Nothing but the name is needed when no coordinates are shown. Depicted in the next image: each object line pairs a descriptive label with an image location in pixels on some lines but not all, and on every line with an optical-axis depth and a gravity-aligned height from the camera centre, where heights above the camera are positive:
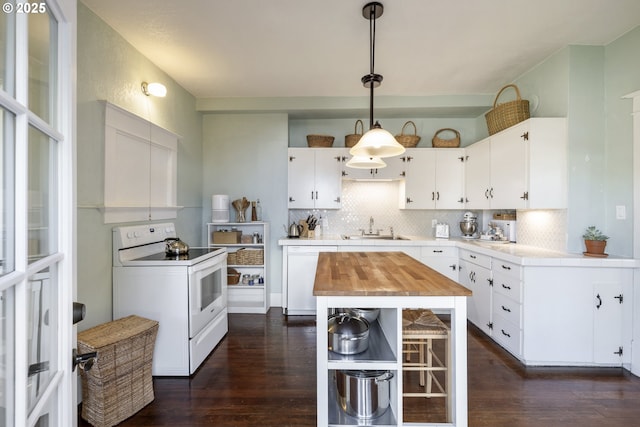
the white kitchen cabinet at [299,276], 3.83 -0.83
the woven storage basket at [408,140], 4.11 +0.97
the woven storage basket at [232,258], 3.98 -0.63
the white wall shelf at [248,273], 3.95 -0.86
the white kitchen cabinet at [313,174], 4.09 +0.49
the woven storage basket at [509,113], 3.06 +1.01
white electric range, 2.40 -0.71
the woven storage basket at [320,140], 4.12 +0.96
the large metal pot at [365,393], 1.75 -1.07
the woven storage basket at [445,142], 4.12 +0.94
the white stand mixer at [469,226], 4.09 -0.21
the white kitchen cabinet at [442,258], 3.80 -0.60
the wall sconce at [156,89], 2.81 +1.13
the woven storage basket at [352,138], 4.07 +0.99
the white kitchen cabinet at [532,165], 2.80 +0.45
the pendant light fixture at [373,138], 2.07 +0.50
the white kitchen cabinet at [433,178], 4.07 +0.44
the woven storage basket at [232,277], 4.00 -0.88
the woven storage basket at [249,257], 3.99 -0.62
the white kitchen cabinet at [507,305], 2.64 -0.87
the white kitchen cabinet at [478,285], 3.10 -0.82
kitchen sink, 4.20 -0.37
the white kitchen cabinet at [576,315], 2.47 -0.87
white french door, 0.60 +0.00
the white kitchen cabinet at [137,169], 2.40 +0.38
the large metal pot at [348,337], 1.70 -0.72
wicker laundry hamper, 1.80 -1.02
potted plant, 2.55 -0.26
